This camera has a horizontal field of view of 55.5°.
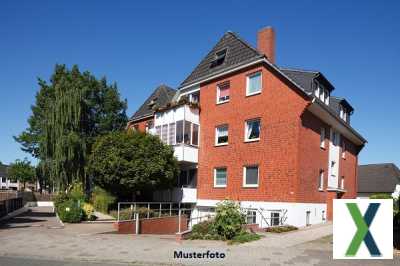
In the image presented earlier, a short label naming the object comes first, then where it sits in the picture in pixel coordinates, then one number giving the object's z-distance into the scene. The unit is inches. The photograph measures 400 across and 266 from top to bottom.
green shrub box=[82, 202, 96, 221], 965.2
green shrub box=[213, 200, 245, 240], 616.7
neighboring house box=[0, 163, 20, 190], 4440.2
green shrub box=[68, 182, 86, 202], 1047.3
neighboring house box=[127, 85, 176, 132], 1364.4
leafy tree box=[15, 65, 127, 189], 1251.8
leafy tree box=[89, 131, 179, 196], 963.3
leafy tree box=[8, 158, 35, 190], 3058.6
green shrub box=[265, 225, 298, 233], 726.8
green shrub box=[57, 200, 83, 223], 922.1
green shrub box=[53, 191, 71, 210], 1032.2
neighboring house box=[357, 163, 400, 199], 1929.1
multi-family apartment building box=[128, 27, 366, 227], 858.1
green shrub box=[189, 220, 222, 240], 633.0
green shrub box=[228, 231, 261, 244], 580.7
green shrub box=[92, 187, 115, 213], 1125.7
